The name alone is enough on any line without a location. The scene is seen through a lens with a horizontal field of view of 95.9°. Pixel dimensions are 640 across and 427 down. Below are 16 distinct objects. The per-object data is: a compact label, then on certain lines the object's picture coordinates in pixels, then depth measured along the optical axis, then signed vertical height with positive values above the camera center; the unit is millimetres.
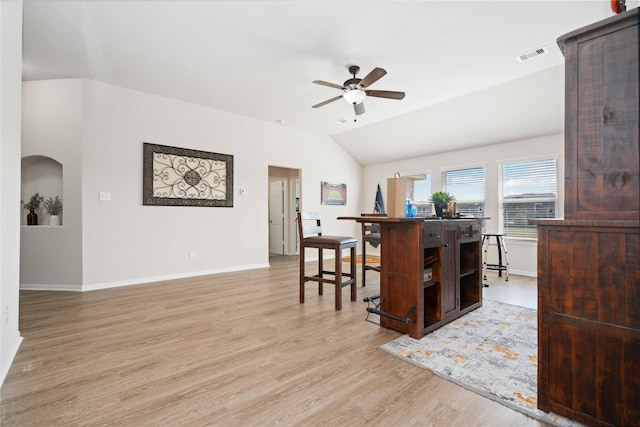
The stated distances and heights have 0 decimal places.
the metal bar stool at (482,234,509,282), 4429 -673
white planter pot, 3814 -82
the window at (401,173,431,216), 6238 +465
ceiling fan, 3273 +1401
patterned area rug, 1512 -951
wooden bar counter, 2174 -477
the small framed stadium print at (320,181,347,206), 6586 +471
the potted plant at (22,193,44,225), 3830 +91
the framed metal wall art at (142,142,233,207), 4238 +578
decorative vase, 3828 -55
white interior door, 7230 -37
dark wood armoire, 1127 -143
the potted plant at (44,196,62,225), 3820 +78
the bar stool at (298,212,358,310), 2912 -346
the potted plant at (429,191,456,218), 2801 +129
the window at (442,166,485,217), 5406 +503
